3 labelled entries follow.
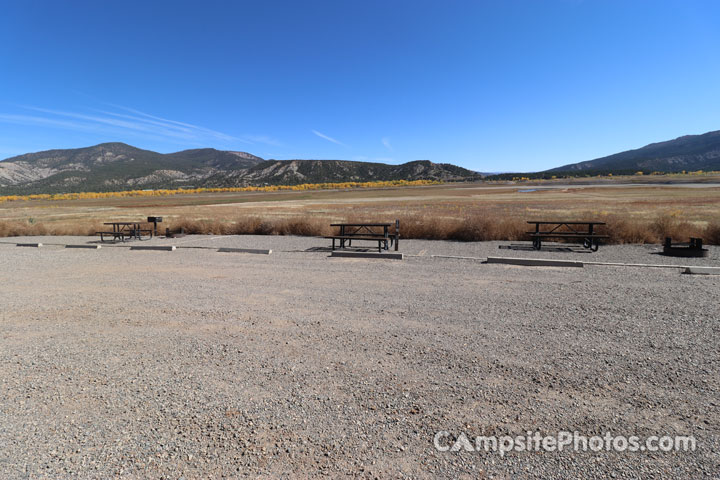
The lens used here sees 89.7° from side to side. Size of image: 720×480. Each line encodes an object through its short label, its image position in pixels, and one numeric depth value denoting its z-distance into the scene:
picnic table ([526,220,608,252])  12.13
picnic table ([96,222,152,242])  16.61
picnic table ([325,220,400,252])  12.28
